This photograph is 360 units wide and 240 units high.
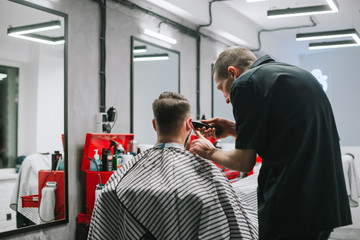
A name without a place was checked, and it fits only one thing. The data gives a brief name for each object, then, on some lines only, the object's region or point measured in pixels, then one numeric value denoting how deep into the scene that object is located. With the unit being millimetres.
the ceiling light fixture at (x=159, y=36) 4652
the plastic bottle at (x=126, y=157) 3924
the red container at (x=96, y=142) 3826
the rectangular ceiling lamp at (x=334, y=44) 6688
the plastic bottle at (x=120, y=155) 3885
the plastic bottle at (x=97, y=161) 3723
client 1729
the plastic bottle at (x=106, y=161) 3729
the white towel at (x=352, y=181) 5090
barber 1314
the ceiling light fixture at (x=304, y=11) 4836
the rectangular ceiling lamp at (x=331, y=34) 5996
